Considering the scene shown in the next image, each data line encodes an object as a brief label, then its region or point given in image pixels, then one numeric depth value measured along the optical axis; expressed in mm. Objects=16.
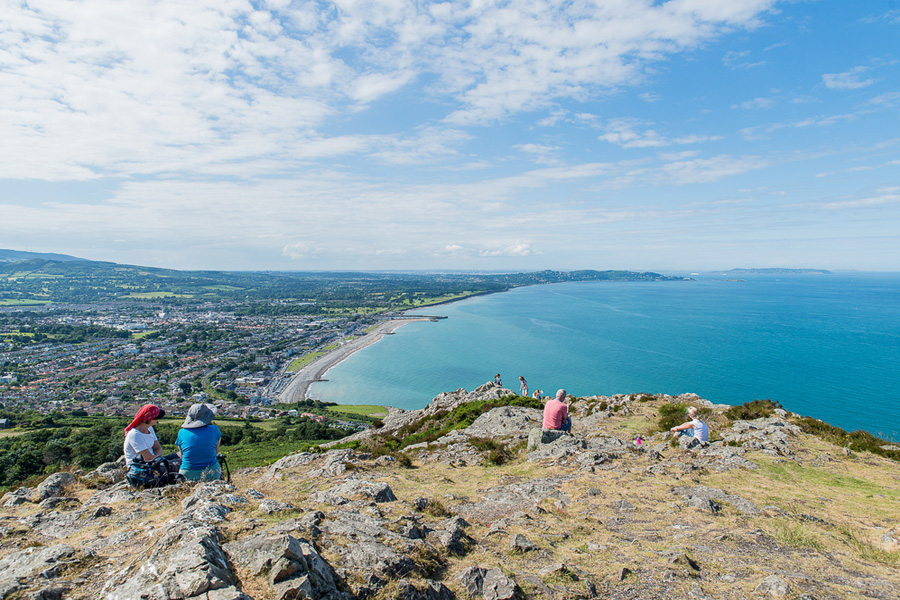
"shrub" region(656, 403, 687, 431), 16781
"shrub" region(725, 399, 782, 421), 17109
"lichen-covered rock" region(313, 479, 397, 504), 8497
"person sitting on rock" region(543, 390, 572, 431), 13641
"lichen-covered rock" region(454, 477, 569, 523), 8672
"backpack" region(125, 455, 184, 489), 8492
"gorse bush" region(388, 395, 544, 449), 20500
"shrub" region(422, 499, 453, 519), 8008
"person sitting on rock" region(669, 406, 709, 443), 13218
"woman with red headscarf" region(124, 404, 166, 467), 8273
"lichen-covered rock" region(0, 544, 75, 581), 4734
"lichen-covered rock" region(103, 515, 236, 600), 3908
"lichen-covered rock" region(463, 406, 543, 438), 17422
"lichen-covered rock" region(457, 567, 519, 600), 5152
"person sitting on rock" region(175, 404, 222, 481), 8250
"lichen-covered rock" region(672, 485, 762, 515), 8529
